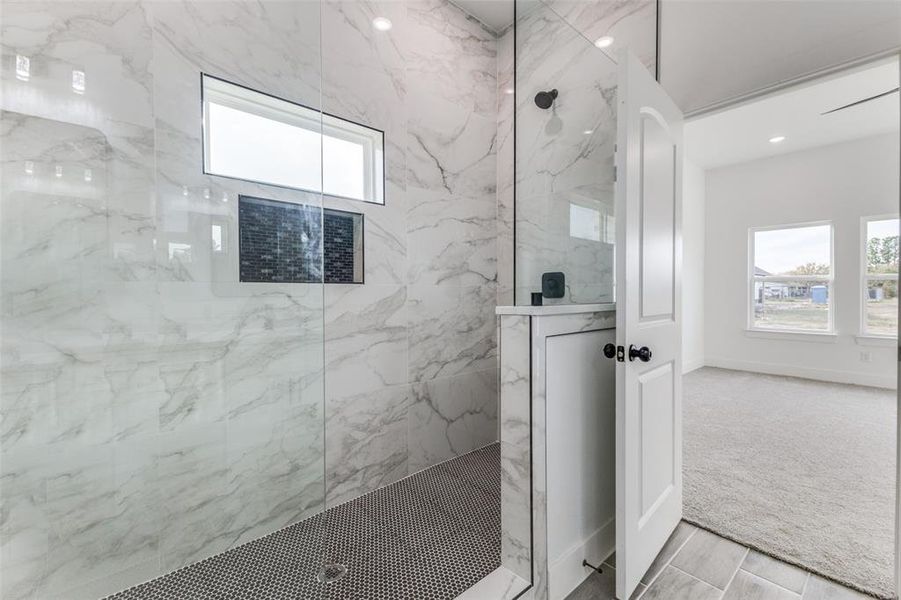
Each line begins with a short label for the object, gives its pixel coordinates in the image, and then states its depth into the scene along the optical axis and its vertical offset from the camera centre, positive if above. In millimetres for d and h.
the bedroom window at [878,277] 4270 +159
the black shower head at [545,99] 2094 +1072
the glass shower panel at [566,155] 1923 +739
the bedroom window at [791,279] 4723 +177
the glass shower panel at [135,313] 1270 -59
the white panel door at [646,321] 1337 -107
